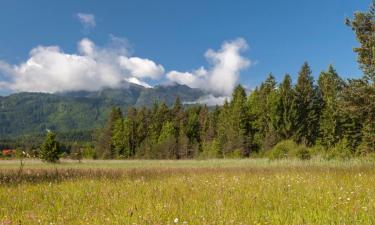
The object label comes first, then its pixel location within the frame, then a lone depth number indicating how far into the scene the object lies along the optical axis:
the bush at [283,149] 31.38
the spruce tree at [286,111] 63.12
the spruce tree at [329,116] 58.05
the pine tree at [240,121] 63.93
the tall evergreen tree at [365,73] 25.42
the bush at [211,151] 62.59
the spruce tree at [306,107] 63.78
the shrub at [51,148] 42.53
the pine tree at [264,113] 63.78
